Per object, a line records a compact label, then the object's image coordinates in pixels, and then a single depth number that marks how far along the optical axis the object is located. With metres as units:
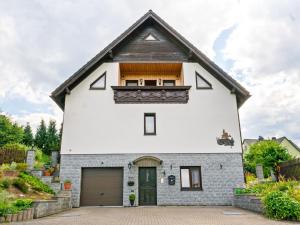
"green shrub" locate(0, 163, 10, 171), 12.58
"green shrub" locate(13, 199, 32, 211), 8.36
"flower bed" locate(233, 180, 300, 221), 7.93
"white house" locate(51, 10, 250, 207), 13.43
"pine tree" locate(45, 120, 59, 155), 29.05
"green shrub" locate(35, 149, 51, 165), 16.96
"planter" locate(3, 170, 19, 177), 11.99
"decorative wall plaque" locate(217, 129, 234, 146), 14.09
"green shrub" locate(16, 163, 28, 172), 12.84
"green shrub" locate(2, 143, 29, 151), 15.16
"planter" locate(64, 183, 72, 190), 12.99
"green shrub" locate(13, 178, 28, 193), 11.05
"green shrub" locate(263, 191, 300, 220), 7.86
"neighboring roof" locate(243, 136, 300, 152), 42.52
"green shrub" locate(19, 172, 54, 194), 11.99
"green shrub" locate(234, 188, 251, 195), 11.70
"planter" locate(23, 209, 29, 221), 8.21
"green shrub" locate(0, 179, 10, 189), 10.59
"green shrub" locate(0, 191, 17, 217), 7.63
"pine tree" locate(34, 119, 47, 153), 30.31
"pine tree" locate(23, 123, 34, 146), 31.10
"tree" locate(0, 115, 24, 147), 27.73
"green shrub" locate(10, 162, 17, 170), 12.69
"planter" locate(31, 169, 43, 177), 12.84
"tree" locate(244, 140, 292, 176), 15.14
